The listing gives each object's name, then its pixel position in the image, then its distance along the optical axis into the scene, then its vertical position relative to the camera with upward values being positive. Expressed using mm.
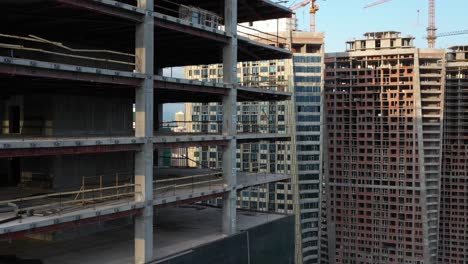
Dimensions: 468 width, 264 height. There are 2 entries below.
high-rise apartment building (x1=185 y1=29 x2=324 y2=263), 84000 -2721
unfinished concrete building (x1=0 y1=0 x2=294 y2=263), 16609 -131
